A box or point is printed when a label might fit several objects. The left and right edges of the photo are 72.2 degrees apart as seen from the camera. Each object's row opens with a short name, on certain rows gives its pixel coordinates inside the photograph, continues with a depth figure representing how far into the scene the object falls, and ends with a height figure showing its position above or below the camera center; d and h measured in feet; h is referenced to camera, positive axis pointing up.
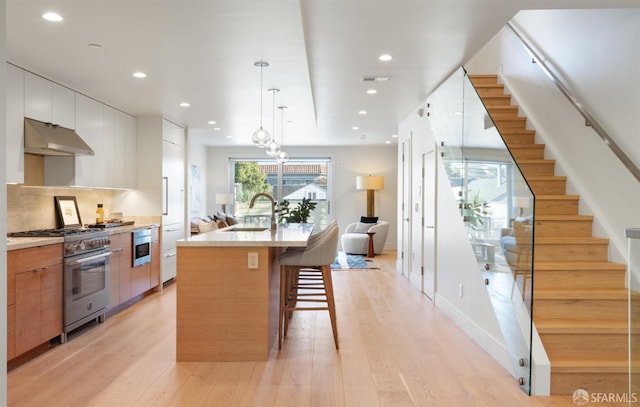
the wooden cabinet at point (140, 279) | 16.87 -3.26
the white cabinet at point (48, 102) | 12.76 +2.97
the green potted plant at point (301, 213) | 22.45 -0.71
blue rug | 25.62 -3.91
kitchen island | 10.61 -2.51
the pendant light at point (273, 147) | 18.32 +2.23
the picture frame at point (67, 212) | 15.40 -0.54
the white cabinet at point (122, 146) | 17.71 +2.19
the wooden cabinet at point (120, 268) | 15.14 -2.54
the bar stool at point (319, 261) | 11.32 -1.60
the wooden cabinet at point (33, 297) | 10.23 -2.51
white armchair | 30.91 -2.76
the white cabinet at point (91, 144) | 15.33 +1.99
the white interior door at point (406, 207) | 21.59 -0.36
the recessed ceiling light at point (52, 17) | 9.01 +3.76
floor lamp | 33.17 +1.12
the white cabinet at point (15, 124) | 11.91 +2.00
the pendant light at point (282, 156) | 21.06 +2.08
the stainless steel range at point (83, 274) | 12.42 -2.34
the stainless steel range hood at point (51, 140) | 12.45 +1.70
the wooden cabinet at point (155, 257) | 18.85 -2.60
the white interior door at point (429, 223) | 17.04 -0.93
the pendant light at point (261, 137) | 14.56 +2.06
